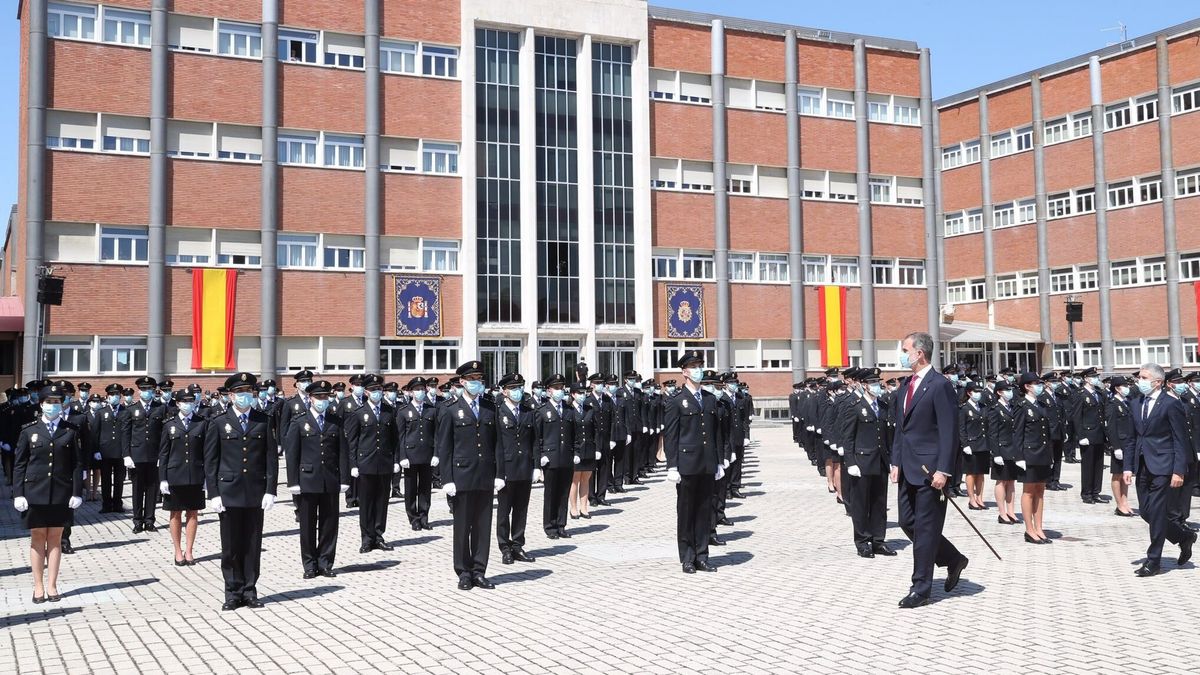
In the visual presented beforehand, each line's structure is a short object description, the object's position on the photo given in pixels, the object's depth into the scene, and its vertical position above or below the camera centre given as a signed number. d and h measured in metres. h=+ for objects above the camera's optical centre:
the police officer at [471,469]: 10.15 -1.02
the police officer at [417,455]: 14.54 -1.22
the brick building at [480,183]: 33.41 +7.04
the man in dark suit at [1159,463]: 10.26 -1.00
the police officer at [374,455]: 13.00 -1.11
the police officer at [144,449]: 15.02 -1.18
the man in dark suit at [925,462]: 8.80 -0.84
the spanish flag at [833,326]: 44.09 +1.82
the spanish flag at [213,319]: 34.19 +1.74
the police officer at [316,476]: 10.76 -1.13
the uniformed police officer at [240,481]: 9.30 -1.04
